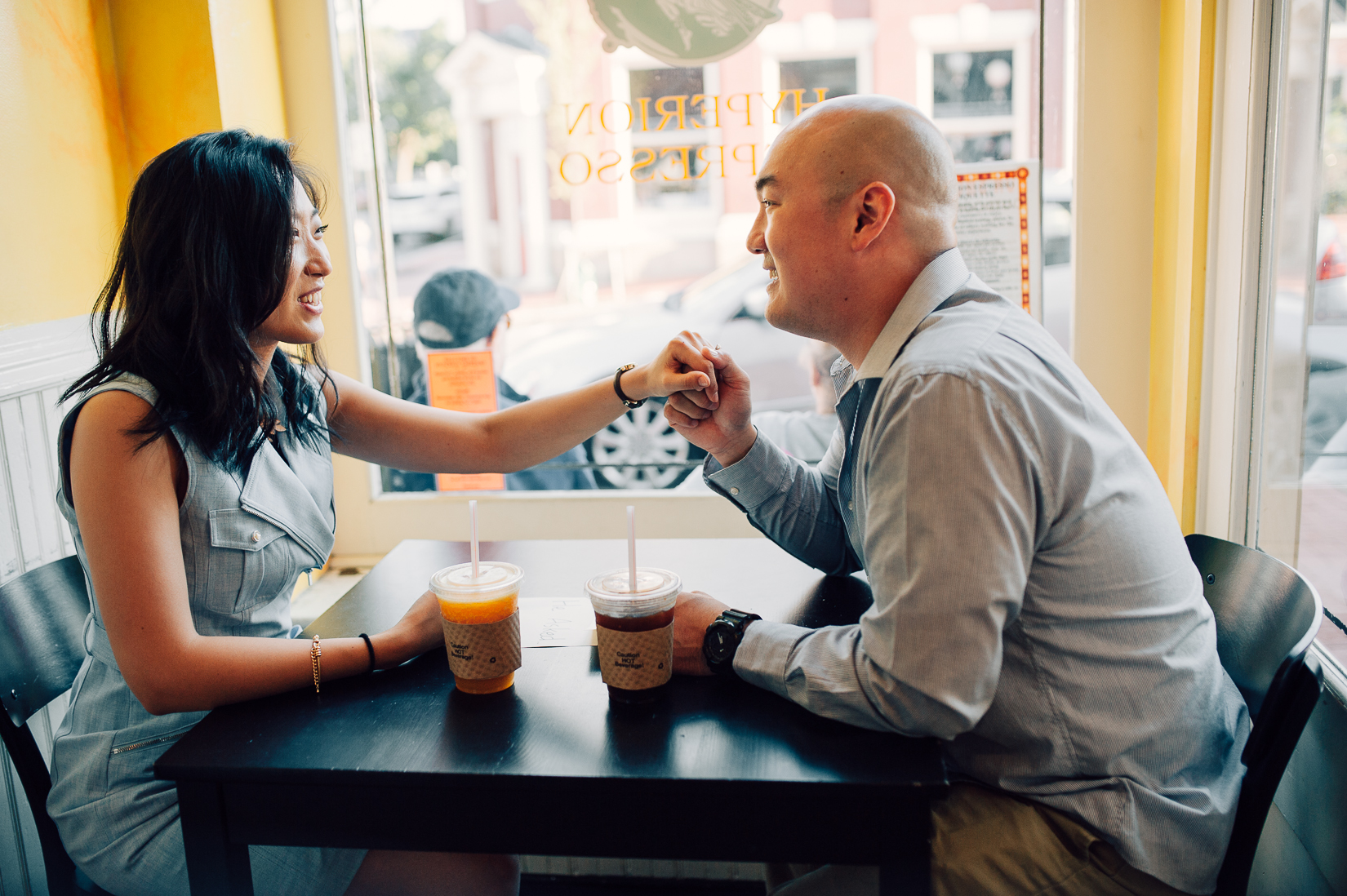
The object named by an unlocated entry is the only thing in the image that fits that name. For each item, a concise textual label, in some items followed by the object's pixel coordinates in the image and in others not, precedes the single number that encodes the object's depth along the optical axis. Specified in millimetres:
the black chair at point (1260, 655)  1065
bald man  1028
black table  995
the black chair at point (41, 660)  1291
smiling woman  1197
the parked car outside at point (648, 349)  2504
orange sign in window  2607
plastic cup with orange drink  1177
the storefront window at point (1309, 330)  1594
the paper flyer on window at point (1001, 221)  2338
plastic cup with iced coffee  1144
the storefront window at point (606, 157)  2346
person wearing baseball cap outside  2580
